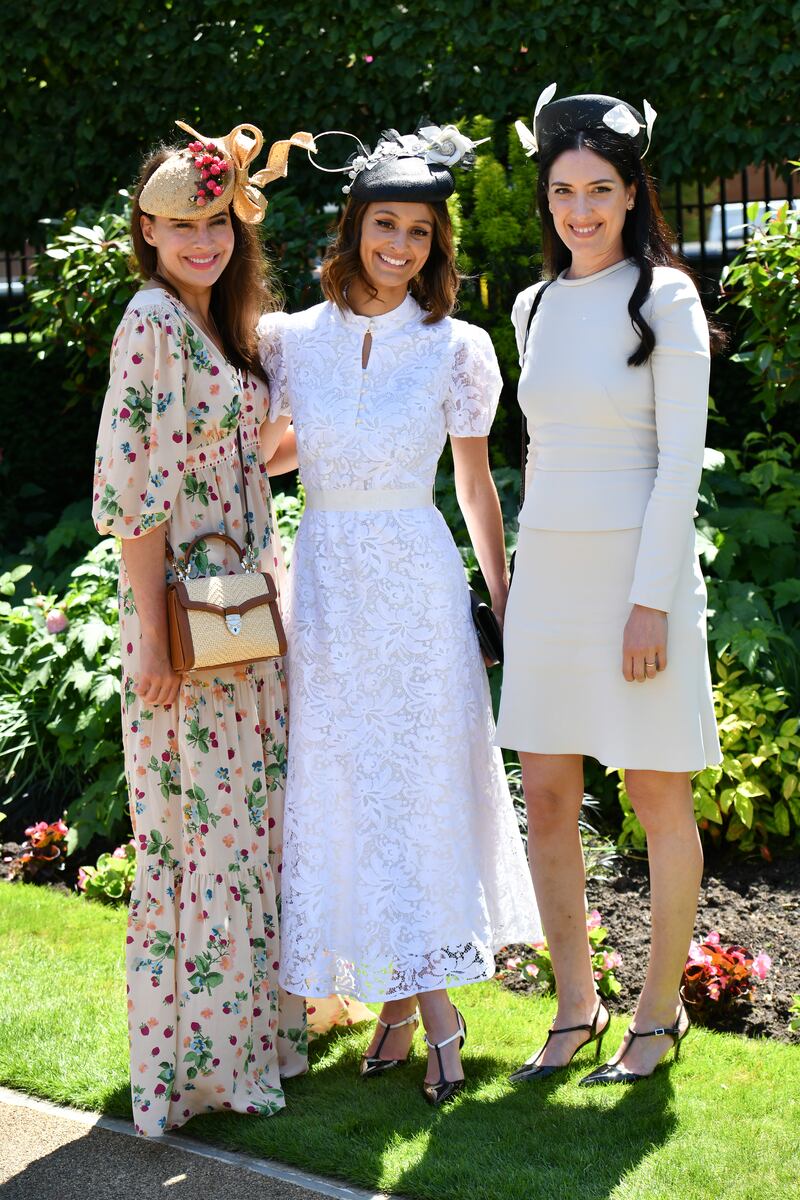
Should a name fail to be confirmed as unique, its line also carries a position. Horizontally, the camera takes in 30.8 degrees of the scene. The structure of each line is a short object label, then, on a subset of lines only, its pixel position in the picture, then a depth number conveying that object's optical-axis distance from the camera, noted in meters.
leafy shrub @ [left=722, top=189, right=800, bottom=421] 5.27
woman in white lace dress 3.32
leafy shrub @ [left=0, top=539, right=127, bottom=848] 5.14
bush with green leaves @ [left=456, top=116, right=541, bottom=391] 6.40
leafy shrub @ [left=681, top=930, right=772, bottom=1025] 3.69
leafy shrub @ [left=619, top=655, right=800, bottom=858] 4.54
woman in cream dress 3.05
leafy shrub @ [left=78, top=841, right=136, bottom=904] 4.73
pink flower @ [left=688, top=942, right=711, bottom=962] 3.71
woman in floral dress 3.14
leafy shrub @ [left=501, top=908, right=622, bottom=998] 3.86
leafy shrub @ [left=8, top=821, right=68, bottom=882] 5.05
